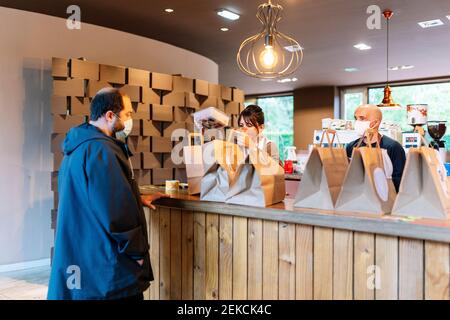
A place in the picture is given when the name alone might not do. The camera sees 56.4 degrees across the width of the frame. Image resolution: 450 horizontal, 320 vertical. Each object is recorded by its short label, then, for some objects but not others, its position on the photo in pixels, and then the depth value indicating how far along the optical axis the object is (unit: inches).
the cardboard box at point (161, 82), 193.3
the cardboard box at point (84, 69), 166.8
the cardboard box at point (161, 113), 193.8
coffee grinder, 157.4
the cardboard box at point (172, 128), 200.2
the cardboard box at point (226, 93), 230.7
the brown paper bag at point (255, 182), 66.4
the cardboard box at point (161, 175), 196.5
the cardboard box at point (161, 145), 194.5
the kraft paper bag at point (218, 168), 72.4
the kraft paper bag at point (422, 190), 53.7
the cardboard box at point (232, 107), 235.5
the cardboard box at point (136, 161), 187.7
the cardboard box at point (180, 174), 207.3
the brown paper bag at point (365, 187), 57.5
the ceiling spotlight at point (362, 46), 254.2
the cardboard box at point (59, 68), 164.4
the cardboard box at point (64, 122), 165.5
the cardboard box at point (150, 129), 190.9
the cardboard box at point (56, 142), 165.3
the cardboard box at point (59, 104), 165.0
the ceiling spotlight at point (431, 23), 208.4
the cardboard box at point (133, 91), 182.5
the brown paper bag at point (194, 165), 82.5
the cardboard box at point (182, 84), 202.7
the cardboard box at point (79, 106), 167.0
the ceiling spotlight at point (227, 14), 196.5
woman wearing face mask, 112.6
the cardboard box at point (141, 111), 187.9
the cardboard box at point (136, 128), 186.4
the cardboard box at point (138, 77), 184.9
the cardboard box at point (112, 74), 176.2
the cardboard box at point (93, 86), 171.2
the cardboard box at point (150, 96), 190.1
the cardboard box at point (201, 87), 211.9
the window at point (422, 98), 362.7
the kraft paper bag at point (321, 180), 61.6
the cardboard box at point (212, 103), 217.9
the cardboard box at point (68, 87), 165.0
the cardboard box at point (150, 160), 191.0
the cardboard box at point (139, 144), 187.7
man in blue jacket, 62.7
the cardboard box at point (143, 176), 189.9
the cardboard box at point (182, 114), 203.3
